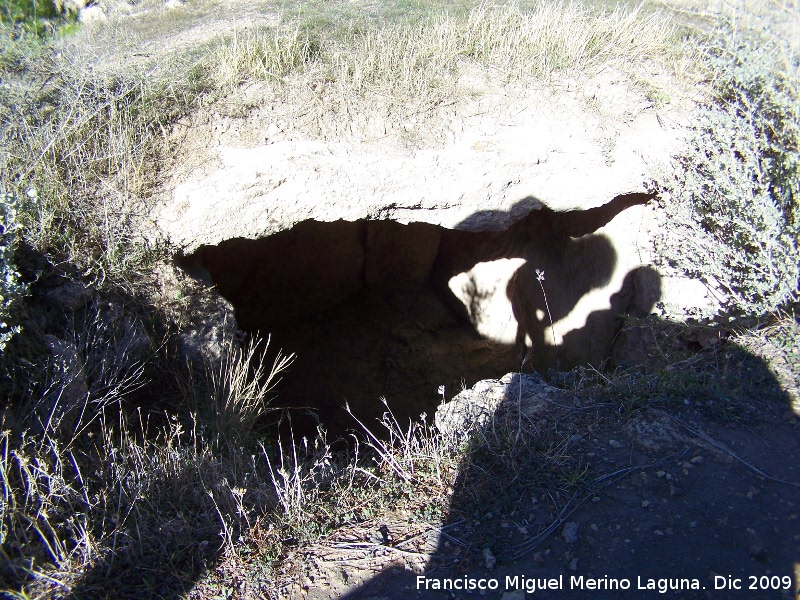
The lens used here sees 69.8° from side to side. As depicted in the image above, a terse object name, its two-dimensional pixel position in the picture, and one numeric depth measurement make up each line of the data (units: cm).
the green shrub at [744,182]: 358
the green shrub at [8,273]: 300
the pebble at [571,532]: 253
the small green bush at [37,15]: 627
